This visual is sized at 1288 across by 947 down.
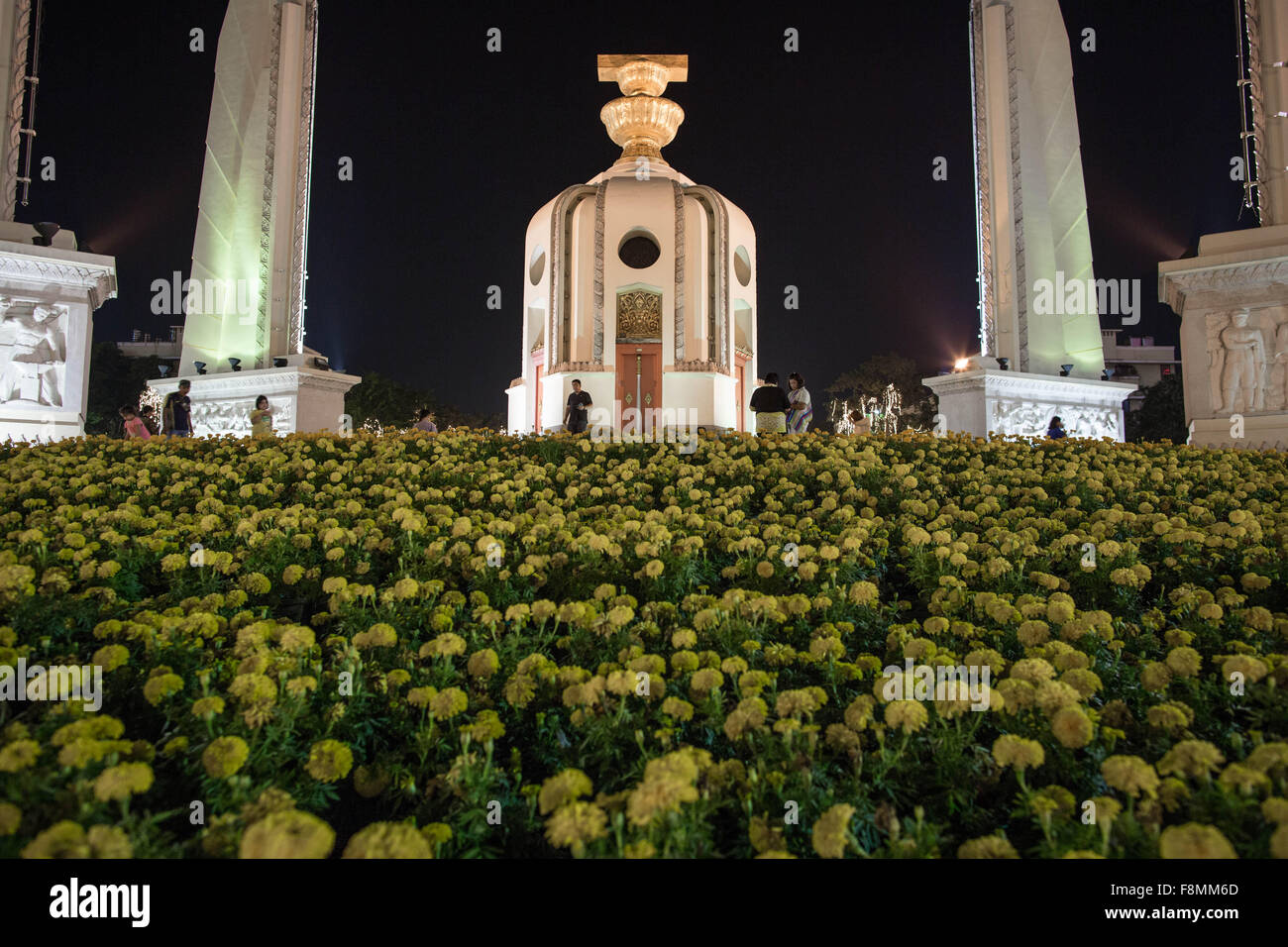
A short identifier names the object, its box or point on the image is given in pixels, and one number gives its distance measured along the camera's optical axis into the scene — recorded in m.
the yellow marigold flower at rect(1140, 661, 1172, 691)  2.94
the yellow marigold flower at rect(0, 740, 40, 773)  2.15
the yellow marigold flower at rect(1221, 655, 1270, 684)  2.89
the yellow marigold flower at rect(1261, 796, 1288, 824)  2.05
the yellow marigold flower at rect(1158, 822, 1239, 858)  1.91
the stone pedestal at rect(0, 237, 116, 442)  11.02
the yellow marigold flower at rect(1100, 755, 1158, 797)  2.27
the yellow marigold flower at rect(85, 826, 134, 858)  1.88
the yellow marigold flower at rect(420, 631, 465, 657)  3.09
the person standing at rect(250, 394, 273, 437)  11.08
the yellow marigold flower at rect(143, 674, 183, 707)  2.77
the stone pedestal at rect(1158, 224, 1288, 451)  11.18
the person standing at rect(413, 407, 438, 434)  11.89
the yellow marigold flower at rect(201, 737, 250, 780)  2.38
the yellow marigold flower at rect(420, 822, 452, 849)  2.26
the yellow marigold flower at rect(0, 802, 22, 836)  1.93
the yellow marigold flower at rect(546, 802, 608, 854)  2.16
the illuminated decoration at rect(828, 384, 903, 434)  45.97
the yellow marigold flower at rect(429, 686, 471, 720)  2.76
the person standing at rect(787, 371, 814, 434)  11.90
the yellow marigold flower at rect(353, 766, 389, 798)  2.70
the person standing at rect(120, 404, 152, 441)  10.98
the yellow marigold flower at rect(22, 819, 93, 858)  1.84
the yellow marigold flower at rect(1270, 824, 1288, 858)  1.92
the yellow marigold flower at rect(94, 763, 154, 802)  2.12
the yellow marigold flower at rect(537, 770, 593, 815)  2.34
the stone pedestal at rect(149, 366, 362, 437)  17.16
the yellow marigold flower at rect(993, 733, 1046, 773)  2.52
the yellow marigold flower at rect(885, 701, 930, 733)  2.70
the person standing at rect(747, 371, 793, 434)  10.68
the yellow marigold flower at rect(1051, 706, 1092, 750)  2.54
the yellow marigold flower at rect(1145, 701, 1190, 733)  2.68
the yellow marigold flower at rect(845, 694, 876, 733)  2.78
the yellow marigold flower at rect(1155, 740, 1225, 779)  2.32
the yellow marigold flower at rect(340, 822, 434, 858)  2.01
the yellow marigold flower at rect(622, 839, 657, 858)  2.04
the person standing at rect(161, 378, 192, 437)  11.68
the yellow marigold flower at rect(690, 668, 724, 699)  2.96
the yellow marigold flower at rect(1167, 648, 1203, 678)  3.02
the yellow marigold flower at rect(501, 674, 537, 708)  2.94
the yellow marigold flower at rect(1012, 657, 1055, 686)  2.91
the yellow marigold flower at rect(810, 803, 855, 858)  2.07
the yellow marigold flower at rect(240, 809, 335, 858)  1.92
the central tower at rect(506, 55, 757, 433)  23.69
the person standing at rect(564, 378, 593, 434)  12.55
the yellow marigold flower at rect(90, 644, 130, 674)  2.98
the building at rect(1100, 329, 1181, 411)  67.38
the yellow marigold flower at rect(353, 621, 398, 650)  3.30
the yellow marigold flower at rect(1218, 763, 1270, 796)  2.21
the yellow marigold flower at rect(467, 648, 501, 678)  3.08
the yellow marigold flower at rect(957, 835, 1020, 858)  2.09
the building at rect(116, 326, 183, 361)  68.50
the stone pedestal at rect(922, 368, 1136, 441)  16.59
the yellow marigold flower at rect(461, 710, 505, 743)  2.72
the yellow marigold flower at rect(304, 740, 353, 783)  2.59
